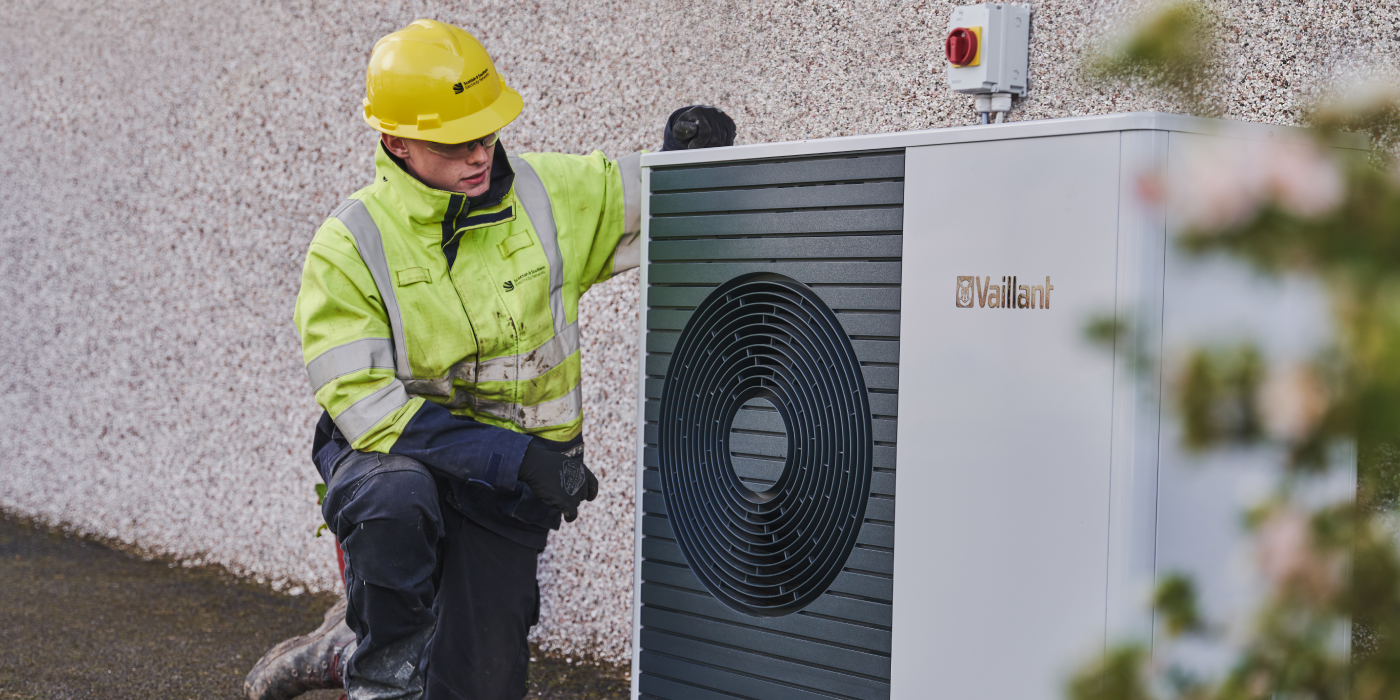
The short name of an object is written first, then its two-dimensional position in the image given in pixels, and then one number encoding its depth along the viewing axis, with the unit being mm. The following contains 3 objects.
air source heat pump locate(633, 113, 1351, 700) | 4604
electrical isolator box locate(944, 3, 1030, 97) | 5544
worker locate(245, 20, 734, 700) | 5333
